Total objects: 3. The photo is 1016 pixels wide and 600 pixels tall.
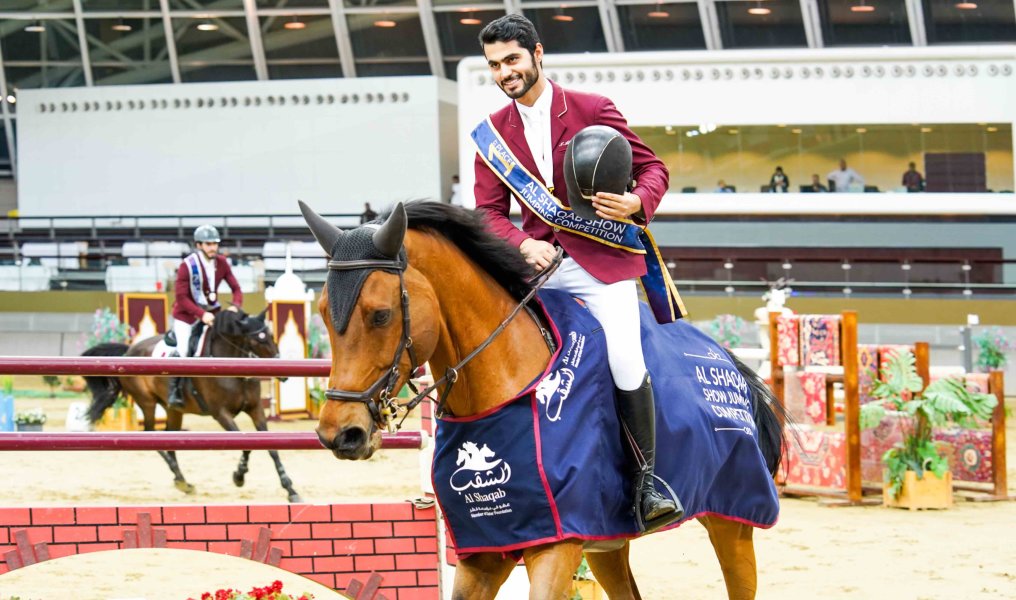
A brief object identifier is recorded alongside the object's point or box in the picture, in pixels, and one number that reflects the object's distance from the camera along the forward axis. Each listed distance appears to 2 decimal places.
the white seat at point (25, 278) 23.33
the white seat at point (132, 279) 21.94
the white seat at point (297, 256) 21.77
